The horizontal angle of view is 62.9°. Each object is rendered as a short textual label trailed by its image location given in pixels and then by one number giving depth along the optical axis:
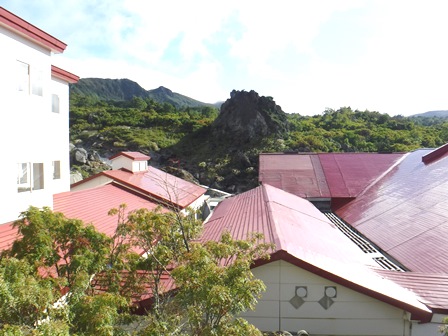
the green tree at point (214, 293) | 4.01
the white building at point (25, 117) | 8.23
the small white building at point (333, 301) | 6.84
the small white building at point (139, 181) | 16.27
